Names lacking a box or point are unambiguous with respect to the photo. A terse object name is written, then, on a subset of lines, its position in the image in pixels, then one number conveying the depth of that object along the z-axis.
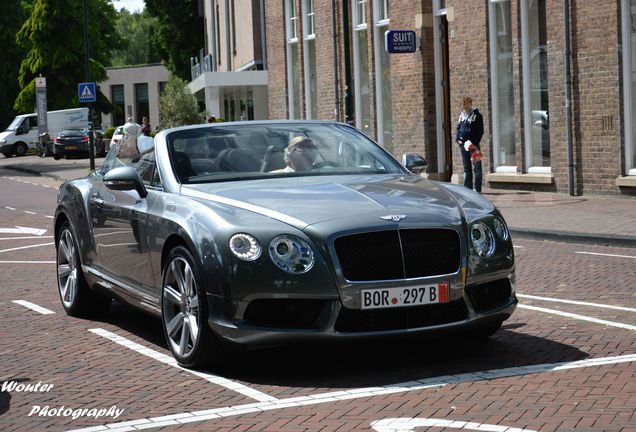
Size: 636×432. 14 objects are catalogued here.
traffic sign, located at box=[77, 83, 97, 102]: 39.16
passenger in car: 8.16
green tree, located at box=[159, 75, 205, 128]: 47.53
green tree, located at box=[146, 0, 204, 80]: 72.62
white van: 64.06
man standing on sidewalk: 22.16
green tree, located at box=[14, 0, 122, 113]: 74.38
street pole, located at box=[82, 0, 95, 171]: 40.44
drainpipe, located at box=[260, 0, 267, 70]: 43.06
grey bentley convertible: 6.75
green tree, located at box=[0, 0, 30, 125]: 83.56
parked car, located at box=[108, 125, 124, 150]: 44.54
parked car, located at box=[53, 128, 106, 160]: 55.69
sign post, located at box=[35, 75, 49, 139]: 48.17
